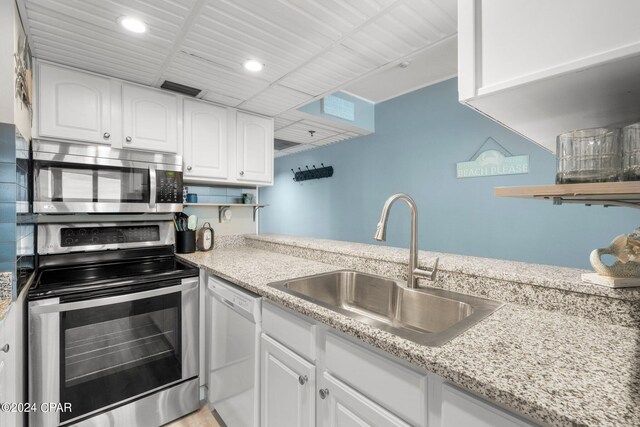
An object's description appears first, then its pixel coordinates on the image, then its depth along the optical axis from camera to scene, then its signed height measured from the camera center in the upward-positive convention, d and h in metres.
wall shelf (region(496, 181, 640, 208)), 0.44 +0.03
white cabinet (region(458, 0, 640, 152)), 0.47 +0.28
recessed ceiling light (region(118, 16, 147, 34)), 1.42 +0.95
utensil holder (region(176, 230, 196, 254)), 2.27 -0.26
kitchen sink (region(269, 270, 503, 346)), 0.88 -0.39
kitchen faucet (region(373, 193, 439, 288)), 1.18 -0.19
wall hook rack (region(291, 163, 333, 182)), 4.12 +0.56
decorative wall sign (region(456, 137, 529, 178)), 2.41 +0.41
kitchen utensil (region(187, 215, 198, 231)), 2.35 -0.10
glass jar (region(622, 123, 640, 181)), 0.55 +0.11
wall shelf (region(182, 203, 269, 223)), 2.44 +0.04
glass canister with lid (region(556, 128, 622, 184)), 0.57 +0.11
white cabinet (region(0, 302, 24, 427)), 1.05 -0.63
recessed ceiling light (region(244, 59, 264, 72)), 1.86 +0.96
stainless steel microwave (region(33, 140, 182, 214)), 1.68 +0.20
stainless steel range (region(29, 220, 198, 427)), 1.38 -0.66
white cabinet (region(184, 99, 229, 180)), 2.27 +0.57
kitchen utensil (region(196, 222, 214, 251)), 2.40 -0.25
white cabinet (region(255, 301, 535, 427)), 0.65 -0.51
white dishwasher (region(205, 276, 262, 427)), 1.33 -0.76
